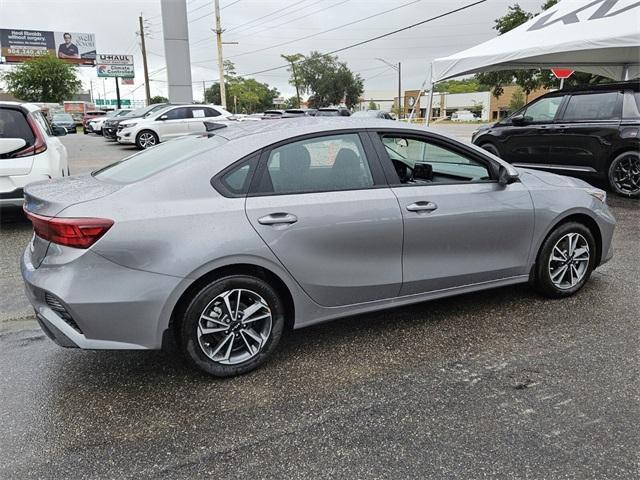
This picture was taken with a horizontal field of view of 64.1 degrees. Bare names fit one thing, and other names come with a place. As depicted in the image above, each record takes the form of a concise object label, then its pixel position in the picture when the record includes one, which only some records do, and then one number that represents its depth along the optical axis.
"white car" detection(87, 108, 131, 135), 29.98
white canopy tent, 9.45
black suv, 8.13
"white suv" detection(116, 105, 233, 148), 17.61
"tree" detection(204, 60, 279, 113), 74.31
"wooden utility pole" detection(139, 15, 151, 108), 44.61
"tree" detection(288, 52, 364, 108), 73.81
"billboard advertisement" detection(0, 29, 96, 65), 64.75
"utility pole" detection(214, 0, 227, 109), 31.48
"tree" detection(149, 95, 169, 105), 91.13
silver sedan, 2.76
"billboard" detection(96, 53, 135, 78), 69.31
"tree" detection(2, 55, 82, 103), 52.19
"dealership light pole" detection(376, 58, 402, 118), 63.17
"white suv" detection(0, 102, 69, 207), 6.16
